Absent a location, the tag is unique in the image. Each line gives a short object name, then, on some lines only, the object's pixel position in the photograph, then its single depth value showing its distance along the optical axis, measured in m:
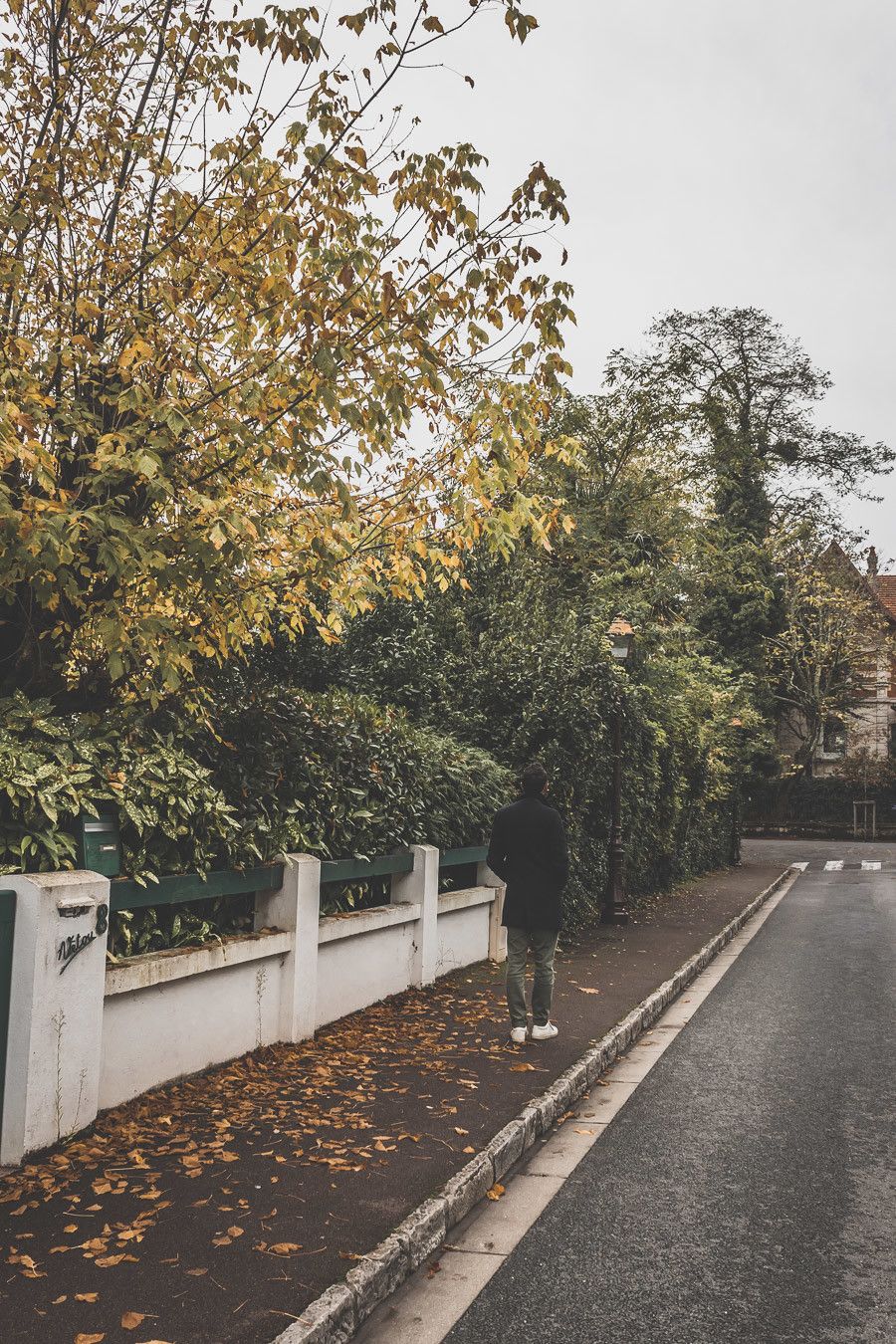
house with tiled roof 46.97
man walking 7.73
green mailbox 5.38
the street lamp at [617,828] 14.18
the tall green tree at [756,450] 44.34
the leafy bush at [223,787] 5.31
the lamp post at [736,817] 29.50
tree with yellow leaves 5.79
